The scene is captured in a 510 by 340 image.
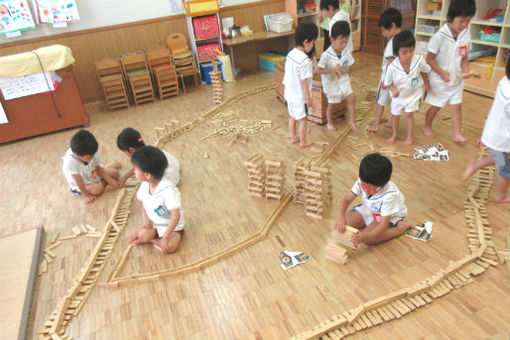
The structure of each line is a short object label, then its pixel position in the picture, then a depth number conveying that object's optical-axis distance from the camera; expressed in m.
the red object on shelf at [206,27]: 6.88
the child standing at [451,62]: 3.68
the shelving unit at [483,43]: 4.92
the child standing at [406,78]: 3.66
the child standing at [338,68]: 4.11
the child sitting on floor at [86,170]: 3.54
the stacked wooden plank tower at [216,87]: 6.01
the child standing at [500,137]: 2.77
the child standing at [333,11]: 5.23
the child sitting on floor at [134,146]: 3.54
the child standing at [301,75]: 3.87
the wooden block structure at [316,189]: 3.06
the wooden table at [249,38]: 7.06
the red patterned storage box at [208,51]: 7.10
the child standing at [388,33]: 4.05
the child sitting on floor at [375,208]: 2.41
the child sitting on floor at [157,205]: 2.73
